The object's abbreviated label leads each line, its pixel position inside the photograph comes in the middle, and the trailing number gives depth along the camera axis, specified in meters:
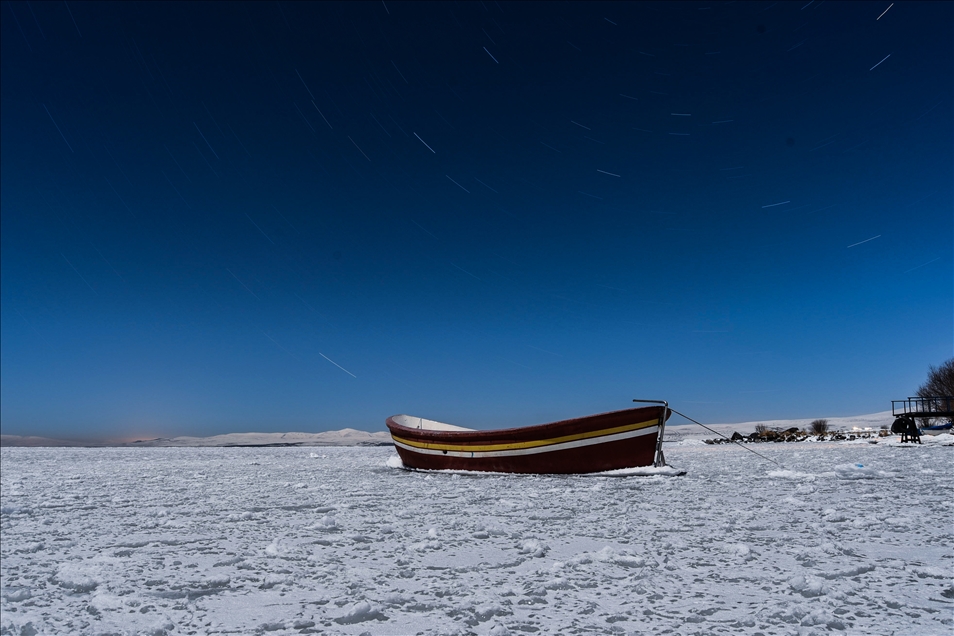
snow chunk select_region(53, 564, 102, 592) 4.96
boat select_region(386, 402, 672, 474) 14.52
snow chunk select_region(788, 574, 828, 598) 4.37
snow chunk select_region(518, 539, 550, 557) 5.92
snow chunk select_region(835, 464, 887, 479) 14.00
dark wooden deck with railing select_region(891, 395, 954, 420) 32.25
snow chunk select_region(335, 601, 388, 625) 3.98
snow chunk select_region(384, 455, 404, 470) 21.30
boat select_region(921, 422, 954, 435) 43.72
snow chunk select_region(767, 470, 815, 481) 13.71
